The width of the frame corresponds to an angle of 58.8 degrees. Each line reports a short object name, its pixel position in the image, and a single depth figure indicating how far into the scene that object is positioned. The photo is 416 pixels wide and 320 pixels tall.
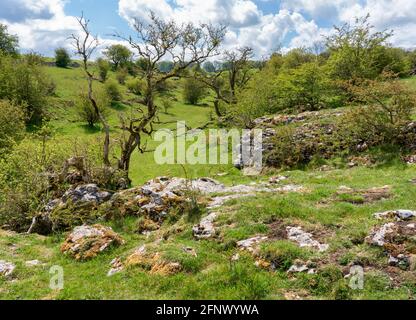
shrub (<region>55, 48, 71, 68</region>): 97.62
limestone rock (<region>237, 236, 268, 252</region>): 10.54
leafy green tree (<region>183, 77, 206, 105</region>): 79.62
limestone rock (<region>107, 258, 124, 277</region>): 10.57
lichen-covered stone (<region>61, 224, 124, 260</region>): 12.14
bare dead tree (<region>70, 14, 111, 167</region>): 21.42
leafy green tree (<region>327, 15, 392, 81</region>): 41.50
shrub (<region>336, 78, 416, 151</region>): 22.05
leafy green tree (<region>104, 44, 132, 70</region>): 104.76
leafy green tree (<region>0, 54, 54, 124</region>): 50.87
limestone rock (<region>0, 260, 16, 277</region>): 11.11
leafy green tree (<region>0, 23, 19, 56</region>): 77.12
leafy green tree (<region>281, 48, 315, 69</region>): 64.26
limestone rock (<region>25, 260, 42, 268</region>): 11.95
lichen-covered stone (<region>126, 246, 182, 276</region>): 9.82
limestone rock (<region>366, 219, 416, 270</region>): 9.15
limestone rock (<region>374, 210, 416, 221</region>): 10.89
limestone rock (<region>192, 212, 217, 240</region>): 12.00
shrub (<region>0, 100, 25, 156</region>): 29.64
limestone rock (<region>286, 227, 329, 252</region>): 10.17
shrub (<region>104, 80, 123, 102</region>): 71.69
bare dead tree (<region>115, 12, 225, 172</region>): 22.62
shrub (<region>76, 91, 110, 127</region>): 52.62
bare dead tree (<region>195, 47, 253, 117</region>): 54.00
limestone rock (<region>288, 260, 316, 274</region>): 9.20
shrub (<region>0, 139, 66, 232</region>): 16.94
